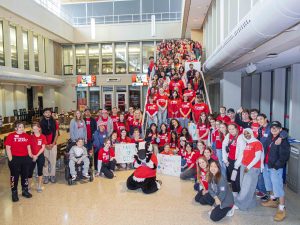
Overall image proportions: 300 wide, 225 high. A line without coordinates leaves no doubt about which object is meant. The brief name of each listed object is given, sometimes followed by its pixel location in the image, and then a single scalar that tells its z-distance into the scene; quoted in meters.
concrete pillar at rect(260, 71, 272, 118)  12.82
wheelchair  6.92
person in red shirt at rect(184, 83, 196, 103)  9.57
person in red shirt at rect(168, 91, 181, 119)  9.10
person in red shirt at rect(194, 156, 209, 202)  5.16
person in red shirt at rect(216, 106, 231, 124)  7.61
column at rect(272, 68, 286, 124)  10.90
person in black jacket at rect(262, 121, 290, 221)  4.84
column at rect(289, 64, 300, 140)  8.63
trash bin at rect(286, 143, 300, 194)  5.90
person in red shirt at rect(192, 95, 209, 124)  8.77
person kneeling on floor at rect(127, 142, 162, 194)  6.23
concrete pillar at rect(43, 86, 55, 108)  21.66
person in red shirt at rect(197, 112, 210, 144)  7.82
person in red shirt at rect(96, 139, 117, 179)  7.46
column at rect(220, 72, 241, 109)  10.88
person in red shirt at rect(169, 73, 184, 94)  10.22
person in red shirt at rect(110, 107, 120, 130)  8.88
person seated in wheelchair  6.95
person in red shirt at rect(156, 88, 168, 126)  9.34
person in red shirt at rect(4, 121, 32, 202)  5.73
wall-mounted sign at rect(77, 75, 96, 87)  23.06
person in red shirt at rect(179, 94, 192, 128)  8.91
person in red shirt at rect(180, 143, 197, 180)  7.04
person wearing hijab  5.06
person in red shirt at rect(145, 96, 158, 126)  9.34
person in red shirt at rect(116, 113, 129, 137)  8.78
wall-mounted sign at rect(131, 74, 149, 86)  22.78
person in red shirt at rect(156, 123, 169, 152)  8.12
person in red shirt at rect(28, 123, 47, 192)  6.24
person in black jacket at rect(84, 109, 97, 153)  8.41
